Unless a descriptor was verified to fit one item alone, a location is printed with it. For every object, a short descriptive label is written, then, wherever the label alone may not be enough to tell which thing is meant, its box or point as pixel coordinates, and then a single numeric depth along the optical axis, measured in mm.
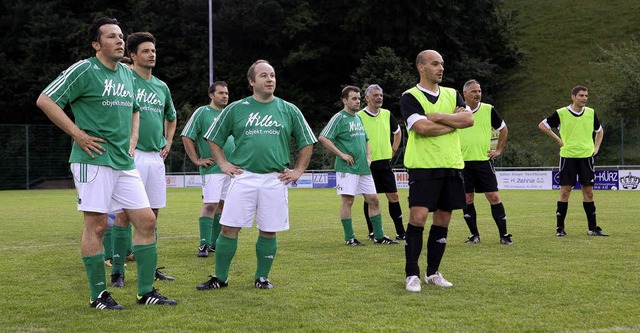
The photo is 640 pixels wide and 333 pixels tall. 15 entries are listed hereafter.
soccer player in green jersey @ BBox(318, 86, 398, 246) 10914
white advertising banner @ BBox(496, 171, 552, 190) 30312
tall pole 36100
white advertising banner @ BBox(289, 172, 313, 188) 36344
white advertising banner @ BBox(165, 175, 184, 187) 40156
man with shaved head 6844
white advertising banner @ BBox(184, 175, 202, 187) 39594
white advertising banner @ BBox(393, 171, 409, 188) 32250
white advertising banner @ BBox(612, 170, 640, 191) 27709
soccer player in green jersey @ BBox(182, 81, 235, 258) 9781
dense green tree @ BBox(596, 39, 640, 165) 30625
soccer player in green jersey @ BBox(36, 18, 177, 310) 5836
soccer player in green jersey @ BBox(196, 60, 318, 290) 6777
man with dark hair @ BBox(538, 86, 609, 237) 11609
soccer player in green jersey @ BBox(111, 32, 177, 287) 7586
